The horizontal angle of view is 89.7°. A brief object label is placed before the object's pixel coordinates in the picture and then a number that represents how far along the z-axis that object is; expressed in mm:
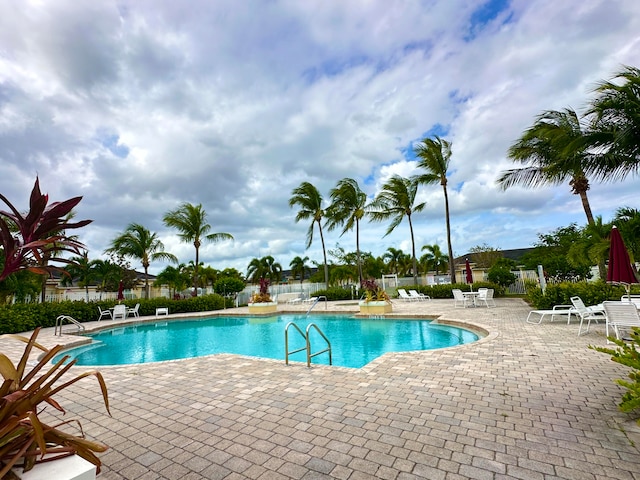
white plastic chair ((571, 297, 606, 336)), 7414
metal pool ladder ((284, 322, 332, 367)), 5382
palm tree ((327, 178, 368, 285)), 24812
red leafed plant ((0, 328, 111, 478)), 1746
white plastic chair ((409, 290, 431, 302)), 19373
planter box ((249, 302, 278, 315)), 17141
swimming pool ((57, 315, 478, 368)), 8469
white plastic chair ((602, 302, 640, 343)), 5793
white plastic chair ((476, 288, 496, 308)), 14233
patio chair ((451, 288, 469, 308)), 14506
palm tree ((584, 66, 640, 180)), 7168
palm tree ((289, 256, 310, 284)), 42375
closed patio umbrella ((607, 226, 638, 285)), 6641
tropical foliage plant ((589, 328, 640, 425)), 2719
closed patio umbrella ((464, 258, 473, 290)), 17156
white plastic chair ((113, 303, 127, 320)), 15391
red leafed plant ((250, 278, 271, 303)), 17891
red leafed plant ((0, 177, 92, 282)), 1618
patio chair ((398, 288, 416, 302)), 19488
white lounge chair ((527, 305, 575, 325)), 8359
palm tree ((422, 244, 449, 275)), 39625
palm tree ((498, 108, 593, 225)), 12303
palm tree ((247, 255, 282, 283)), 41281
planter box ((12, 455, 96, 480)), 1676
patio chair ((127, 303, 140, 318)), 16662
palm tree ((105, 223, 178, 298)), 23531
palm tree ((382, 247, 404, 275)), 39088
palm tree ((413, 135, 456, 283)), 20802
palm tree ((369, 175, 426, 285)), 23344
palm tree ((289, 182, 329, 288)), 25391
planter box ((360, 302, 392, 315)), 13625
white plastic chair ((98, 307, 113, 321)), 15367
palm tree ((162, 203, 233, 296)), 22719
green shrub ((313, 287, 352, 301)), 23656
